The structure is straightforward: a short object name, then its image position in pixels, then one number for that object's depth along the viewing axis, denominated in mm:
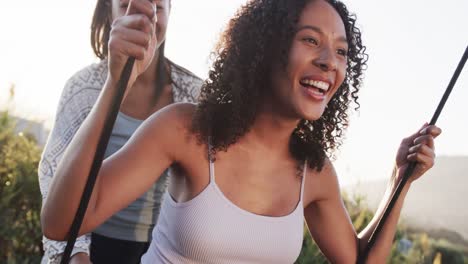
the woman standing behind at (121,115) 2195
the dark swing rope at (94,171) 1260
